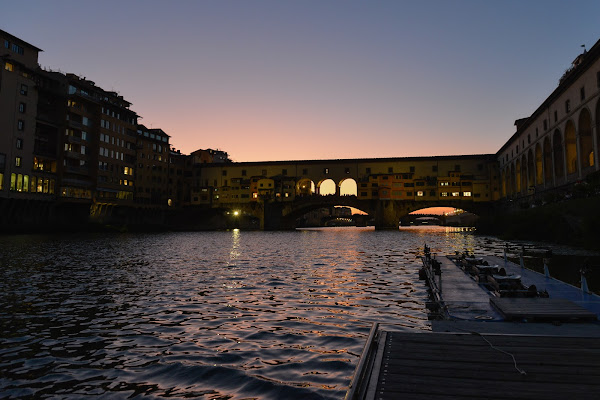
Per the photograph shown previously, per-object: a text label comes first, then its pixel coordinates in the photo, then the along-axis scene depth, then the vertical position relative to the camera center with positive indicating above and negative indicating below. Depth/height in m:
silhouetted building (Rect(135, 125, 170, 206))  105.88 +16.93
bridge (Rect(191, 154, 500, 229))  109.25 +13.26
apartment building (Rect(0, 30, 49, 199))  65.12 +17.71
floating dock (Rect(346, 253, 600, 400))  5.33 -2.05
